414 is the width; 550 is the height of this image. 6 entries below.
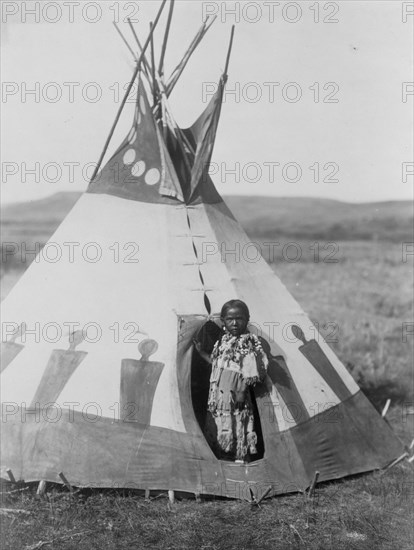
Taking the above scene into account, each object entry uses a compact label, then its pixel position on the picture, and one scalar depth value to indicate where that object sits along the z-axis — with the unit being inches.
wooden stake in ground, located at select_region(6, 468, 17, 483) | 203.7
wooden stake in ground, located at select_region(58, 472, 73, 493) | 201.0
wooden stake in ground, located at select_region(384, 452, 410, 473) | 235.0
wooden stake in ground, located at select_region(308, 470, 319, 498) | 212.8
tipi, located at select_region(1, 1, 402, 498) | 207.6
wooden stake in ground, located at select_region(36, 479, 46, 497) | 203.9
